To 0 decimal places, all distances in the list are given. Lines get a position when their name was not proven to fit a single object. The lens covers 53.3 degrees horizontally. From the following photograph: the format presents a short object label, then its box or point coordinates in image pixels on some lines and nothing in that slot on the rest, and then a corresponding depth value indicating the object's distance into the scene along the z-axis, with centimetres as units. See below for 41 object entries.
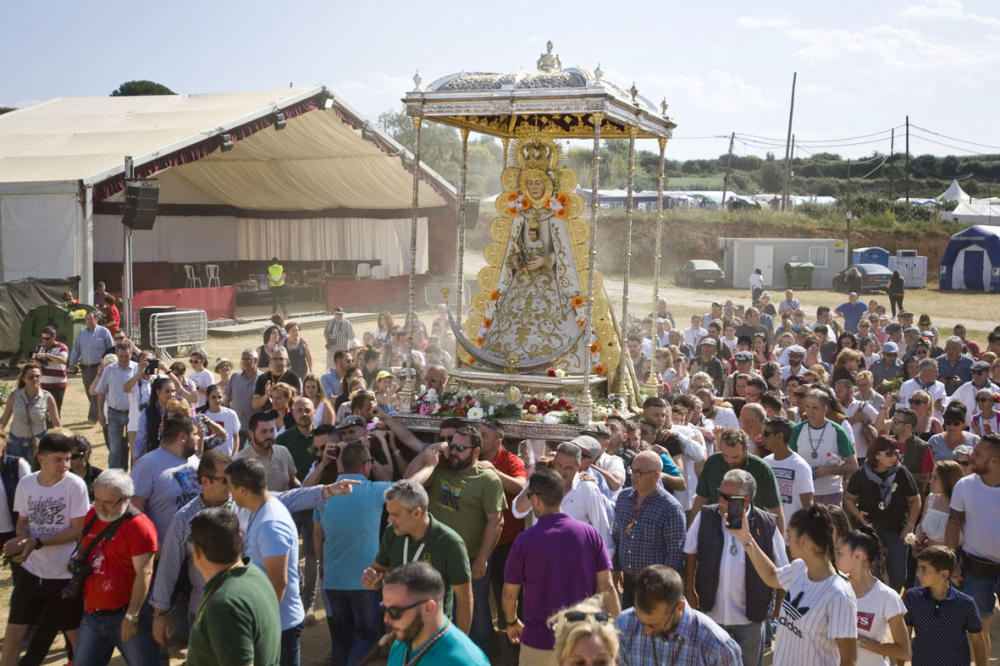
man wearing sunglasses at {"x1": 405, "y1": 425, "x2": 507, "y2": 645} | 585
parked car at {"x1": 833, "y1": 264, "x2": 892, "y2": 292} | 3619
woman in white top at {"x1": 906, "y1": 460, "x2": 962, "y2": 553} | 665
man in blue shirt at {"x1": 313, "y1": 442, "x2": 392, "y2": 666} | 556
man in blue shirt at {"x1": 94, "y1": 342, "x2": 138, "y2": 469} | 1052
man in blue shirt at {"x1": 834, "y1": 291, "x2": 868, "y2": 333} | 1625
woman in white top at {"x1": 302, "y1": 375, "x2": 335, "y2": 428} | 930
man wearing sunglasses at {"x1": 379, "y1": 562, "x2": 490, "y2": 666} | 350
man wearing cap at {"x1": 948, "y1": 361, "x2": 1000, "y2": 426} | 946
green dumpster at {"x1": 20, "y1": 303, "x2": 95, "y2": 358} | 1830
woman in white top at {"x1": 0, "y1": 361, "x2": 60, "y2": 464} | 953
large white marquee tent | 1975
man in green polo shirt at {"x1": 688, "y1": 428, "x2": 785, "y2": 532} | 585
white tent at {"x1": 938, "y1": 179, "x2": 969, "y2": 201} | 5853
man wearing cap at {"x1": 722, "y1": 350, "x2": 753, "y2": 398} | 1052
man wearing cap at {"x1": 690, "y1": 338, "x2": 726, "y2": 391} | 1168
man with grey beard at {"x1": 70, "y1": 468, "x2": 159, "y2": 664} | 509
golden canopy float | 972
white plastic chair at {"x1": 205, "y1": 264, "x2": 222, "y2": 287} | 3231
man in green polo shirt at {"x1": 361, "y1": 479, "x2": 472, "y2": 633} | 480
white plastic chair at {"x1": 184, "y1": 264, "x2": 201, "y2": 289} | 3116
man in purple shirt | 482
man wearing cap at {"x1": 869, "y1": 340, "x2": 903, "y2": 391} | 1168
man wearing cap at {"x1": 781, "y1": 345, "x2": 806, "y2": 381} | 1087
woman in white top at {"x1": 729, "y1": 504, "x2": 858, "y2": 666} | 435
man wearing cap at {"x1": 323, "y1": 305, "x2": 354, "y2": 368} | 1423
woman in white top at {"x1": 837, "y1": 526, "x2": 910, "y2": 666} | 468
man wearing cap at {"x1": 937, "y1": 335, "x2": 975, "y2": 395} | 1102
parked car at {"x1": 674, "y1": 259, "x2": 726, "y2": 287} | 3847
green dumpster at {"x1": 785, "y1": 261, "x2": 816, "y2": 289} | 3894
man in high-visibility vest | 2691
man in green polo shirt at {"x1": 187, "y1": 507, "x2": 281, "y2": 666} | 379
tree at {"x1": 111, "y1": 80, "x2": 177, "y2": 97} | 5456
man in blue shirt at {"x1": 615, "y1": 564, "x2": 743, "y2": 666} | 377
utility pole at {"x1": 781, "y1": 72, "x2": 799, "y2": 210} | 5022
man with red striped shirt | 1200
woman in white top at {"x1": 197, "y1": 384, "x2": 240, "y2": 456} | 816
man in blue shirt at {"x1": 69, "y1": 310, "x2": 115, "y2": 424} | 1323
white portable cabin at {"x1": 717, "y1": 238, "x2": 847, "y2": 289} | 4016
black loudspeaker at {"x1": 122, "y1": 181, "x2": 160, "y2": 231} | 1909
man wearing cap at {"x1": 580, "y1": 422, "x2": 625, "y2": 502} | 646
